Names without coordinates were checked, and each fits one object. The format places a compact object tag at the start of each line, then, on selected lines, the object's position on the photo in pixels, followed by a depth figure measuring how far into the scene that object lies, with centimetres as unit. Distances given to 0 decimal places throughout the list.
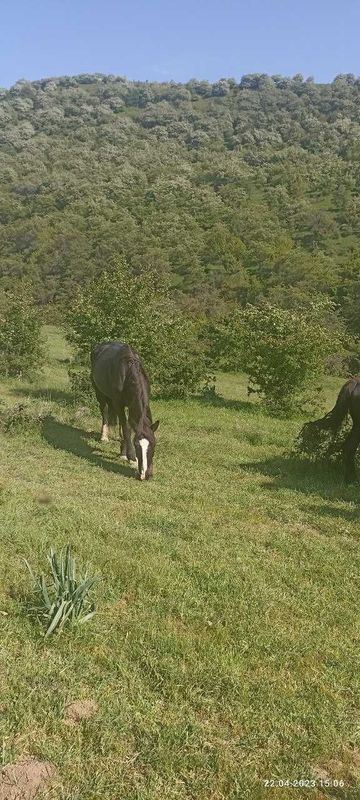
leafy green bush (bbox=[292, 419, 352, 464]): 1134
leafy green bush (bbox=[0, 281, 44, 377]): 2302
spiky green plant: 462
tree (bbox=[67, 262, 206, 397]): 1930
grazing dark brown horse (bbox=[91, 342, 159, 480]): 1031
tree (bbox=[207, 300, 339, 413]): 2034
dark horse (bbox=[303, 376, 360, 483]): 1070
